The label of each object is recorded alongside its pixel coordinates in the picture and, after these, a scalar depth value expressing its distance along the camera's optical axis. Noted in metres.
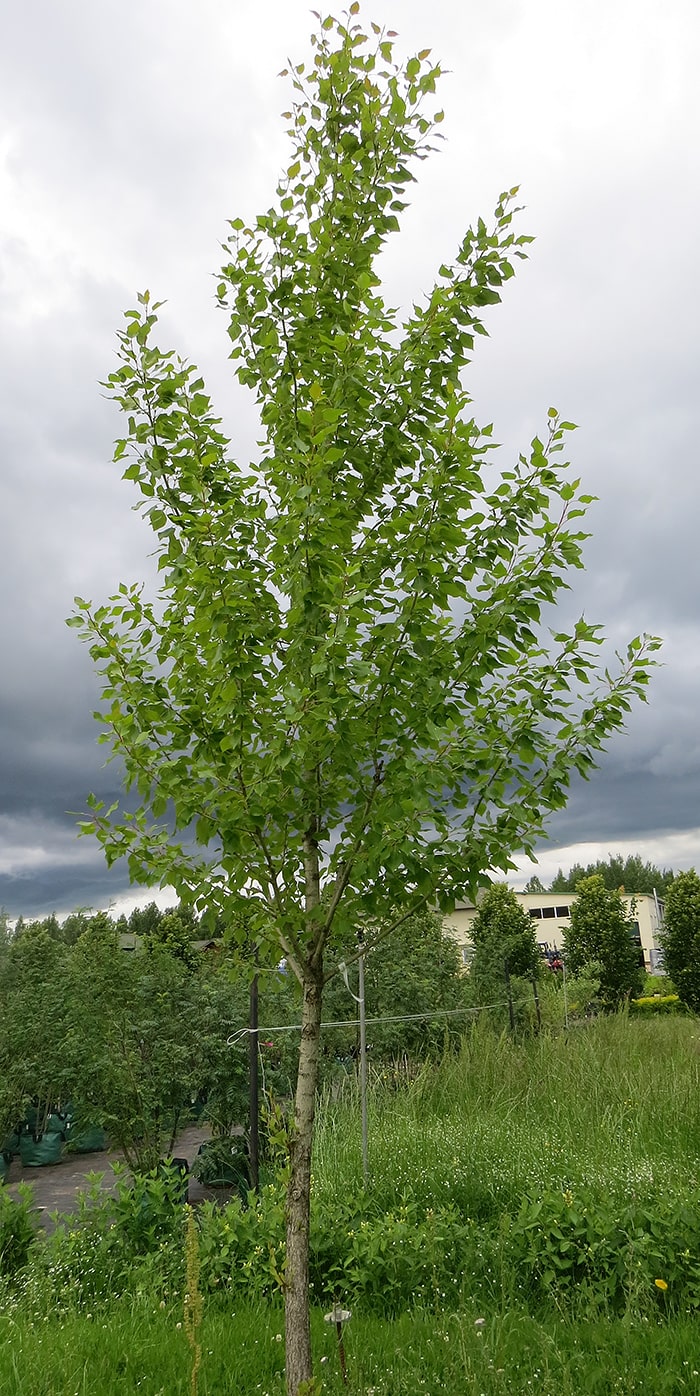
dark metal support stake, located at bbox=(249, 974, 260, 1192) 6.11
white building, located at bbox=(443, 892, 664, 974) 56.22
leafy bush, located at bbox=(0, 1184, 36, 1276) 5.38
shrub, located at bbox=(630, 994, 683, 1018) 26.58
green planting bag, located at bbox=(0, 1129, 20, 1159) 12.32
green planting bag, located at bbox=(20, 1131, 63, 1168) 11.98
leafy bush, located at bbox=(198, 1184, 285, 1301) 4.75
